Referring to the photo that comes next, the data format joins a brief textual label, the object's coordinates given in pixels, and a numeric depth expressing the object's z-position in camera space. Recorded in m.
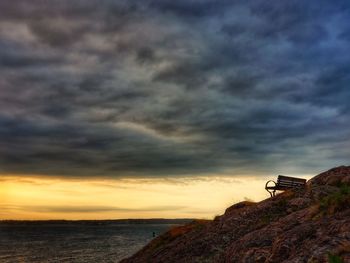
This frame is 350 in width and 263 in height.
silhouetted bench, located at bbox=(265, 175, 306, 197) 23.55
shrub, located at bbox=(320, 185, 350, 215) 12.44
